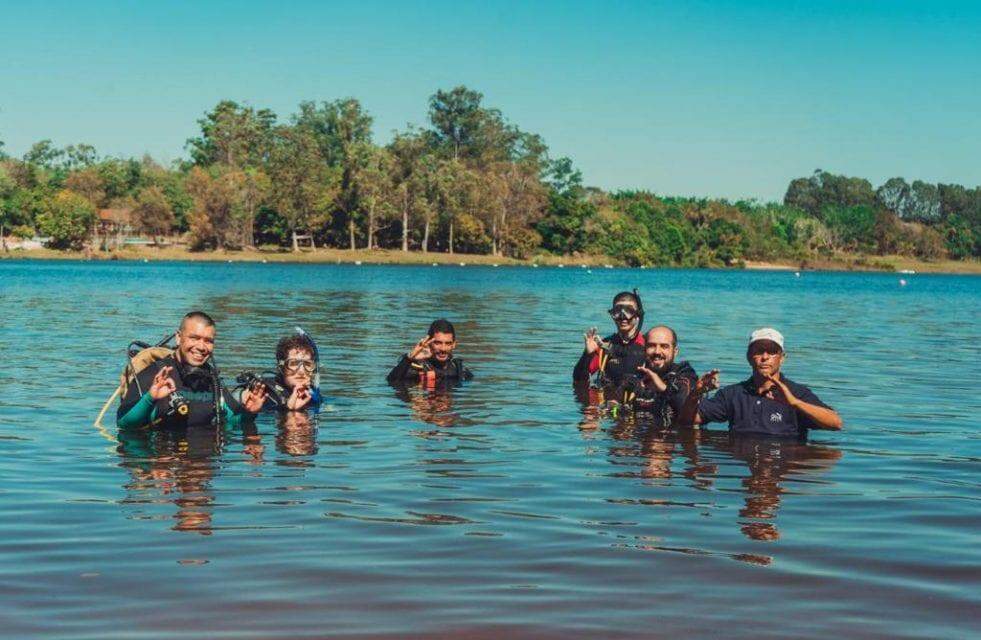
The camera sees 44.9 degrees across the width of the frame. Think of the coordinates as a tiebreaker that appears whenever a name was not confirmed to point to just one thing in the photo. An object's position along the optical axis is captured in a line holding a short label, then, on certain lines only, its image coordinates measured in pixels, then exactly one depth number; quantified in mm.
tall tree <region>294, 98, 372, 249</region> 123750
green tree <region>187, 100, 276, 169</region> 154000
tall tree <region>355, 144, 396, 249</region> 120938
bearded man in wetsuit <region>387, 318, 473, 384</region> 15758
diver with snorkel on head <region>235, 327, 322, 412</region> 12586
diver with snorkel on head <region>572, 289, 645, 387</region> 14945
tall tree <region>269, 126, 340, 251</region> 120312
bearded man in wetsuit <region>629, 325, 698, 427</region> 11820
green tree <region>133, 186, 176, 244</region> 127688
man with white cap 10414
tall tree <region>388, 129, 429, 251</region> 123750
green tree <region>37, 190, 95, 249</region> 121375
